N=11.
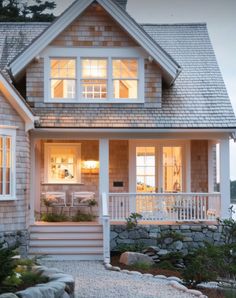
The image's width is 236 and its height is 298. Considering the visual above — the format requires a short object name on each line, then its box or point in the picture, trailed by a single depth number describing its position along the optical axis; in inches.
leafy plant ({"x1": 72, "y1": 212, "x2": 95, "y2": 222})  768.9
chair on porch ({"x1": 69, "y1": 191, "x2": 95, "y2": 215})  773.3
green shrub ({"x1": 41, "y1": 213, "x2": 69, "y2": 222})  758.5
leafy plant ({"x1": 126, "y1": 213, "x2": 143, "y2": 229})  703.7
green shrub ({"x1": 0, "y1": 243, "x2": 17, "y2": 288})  374.9
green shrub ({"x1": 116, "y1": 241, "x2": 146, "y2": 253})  682.8
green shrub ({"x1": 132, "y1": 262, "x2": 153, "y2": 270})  595.2
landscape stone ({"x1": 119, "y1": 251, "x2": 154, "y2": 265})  620.4
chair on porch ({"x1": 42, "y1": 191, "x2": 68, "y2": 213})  770.2
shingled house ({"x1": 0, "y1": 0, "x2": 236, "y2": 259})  682.2
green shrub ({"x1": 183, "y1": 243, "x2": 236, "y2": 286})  490.9
